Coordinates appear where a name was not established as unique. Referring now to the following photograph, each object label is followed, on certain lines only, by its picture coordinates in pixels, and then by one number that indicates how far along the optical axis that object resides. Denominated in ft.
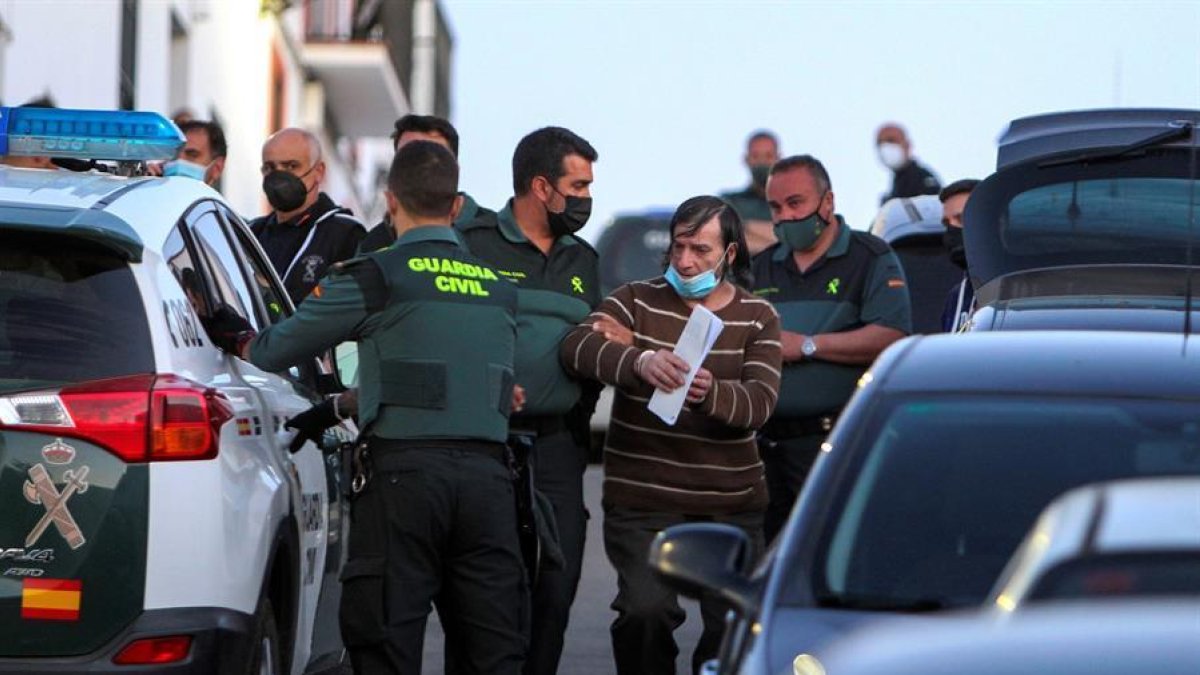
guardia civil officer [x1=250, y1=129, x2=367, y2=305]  71.00
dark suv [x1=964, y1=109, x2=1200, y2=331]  62.13
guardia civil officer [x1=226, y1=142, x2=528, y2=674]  49.29
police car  43.11
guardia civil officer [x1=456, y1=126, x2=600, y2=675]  56.75
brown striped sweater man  54.90
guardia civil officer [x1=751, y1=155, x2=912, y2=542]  67.21
